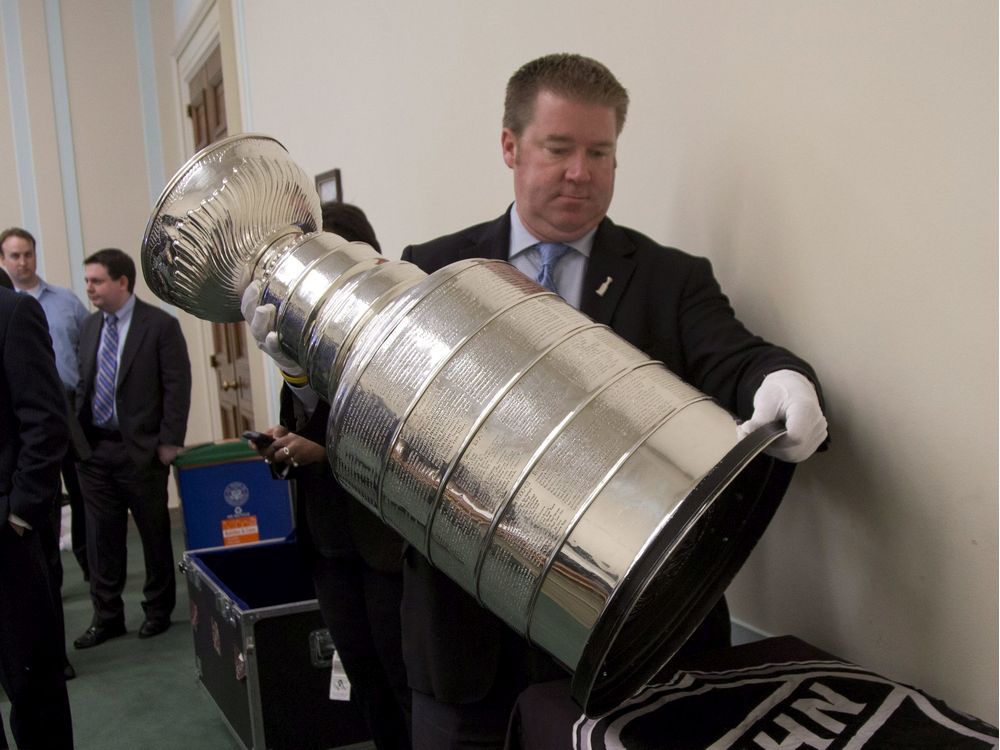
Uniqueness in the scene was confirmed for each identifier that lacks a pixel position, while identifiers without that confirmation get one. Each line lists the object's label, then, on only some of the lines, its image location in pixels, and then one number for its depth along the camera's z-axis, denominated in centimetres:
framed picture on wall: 291
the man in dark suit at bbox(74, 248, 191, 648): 316
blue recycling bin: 330
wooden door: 433
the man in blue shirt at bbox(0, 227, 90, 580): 357
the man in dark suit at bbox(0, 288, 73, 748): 184
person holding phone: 144
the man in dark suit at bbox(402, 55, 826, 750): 105
